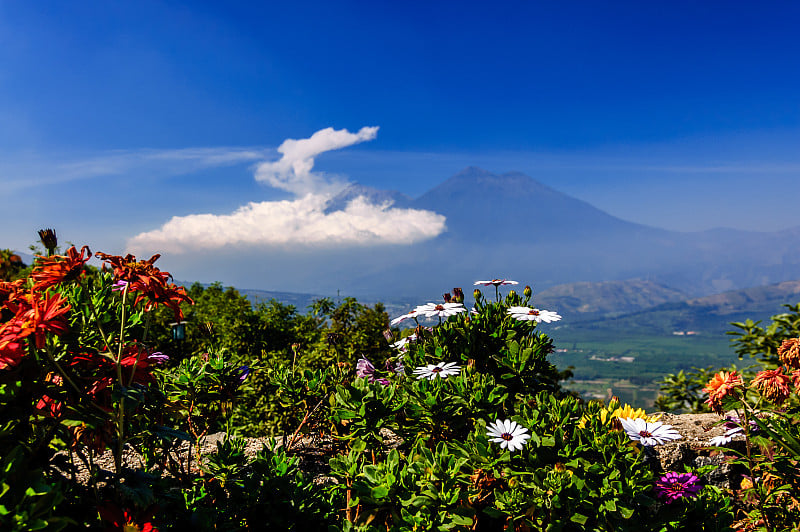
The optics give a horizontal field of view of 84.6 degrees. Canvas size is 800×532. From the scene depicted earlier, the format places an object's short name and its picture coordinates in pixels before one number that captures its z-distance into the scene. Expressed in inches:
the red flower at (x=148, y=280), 71.5
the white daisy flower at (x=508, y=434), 81.9
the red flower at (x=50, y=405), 70.3
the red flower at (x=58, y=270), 71.8
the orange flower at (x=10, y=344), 58.8
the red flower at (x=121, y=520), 70.7
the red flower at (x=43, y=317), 61.2
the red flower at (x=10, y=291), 71.9
